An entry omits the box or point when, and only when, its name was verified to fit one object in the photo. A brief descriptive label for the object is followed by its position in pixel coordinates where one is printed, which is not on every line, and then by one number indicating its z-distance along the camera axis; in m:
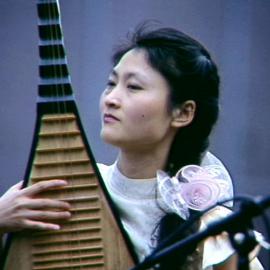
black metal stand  6.08
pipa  6.48
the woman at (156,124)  6.53
